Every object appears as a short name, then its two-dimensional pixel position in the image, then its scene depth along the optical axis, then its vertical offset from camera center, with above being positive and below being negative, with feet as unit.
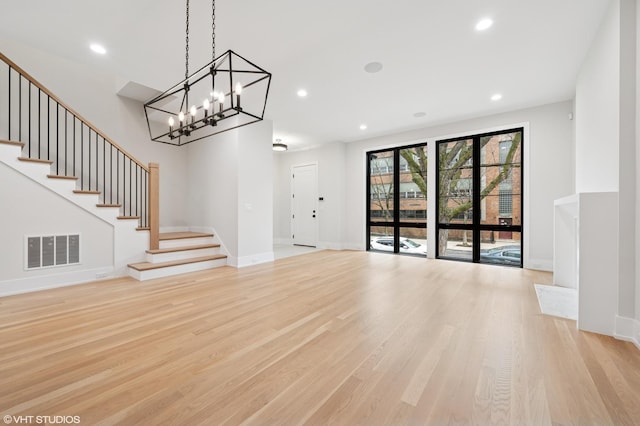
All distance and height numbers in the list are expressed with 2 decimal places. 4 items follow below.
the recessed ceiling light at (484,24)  8.79 +6.69
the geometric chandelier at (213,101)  9.00 +6.79
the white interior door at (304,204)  25.84 +0.90
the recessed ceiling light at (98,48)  10.28 +6.83
